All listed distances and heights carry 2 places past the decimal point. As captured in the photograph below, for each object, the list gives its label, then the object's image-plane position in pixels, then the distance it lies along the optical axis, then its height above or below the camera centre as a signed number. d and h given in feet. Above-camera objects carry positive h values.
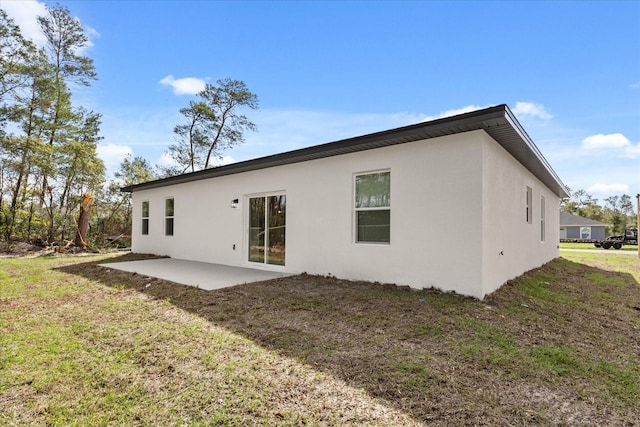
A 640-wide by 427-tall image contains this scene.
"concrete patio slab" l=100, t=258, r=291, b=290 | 21.98 -4.55
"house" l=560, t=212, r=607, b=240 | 116.26 -4.31
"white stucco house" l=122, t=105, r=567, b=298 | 17.13 +0.61
